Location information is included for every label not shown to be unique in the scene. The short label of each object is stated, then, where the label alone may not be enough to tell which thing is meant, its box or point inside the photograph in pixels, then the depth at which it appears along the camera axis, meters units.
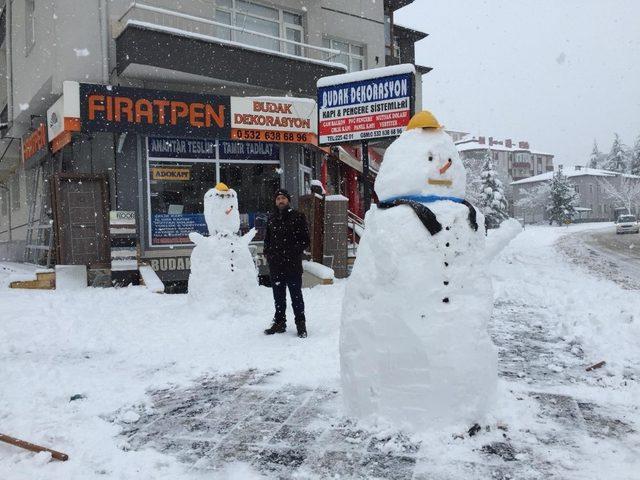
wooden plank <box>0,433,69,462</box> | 2.95
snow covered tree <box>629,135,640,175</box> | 72.56
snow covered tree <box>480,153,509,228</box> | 43.69
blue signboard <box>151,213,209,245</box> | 11.75
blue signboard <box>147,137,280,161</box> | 11.90
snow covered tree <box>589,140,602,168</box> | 98.06
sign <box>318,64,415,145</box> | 9.56
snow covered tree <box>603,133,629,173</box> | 80.06
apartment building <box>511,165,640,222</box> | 74.00
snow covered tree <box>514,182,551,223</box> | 71.81
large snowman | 3.18
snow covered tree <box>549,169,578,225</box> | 58.72
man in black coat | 6.07
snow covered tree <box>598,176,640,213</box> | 61.28
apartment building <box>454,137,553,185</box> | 81.38
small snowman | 7.22
